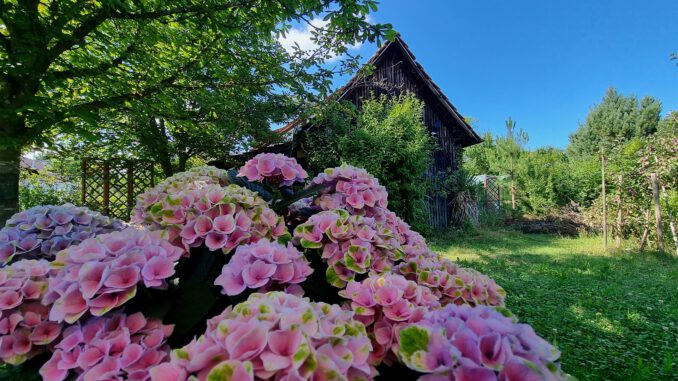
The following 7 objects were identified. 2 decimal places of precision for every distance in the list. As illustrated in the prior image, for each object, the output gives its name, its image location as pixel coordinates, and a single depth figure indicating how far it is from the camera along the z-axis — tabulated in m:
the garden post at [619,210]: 6.98
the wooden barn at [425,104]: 8.02
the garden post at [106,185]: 7.74
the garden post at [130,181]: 7.96
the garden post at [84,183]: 7.69
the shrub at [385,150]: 6.77
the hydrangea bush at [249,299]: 0.46
